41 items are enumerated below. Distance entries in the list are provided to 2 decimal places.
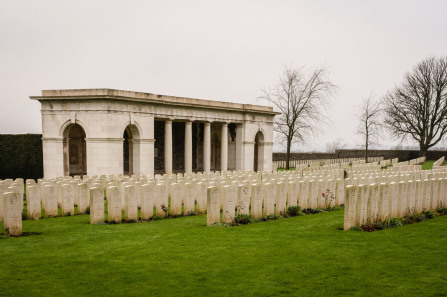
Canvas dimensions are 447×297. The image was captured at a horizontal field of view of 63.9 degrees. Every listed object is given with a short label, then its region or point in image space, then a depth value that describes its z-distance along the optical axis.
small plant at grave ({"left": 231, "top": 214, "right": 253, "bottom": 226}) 8.76
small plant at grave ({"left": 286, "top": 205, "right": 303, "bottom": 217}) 10.16
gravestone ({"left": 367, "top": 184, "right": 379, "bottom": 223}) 8.18
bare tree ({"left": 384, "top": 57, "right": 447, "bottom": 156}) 40.09
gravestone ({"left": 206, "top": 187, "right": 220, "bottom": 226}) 8.32
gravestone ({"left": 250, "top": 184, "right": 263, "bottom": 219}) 9.15
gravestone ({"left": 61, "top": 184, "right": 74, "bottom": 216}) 9.97
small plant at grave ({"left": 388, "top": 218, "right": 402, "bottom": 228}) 8.44
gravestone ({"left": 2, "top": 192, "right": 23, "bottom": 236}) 7.24
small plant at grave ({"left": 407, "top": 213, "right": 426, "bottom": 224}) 9.07
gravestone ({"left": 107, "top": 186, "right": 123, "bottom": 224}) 8.59
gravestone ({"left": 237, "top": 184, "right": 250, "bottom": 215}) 8.95
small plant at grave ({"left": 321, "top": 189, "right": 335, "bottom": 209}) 11.34
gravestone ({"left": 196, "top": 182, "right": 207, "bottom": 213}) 10.52
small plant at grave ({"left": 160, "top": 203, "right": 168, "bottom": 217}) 9.73
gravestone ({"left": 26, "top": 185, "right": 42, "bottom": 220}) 9.16
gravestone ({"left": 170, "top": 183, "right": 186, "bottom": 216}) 9.97
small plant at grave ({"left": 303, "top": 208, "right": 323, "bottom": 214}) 10.60
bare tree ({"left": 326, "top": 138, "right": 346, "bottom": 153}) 74.38
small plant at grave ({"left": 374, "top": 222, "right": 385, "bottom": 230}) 8.16
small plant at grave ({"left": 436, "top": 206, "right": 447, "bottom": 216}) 10.23
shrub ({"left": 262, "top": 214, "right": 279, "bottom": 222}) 9.34
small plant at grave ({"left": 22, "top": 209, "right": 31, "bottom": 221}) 9.29
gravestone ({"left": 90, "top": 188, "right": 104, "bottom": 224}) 8.43
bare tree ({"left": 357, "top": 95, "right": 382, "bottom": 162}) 36.56
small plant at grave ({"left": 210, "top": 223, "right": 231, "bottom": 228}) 8.31
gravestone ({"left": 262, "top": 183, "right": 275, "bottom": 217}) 9.55
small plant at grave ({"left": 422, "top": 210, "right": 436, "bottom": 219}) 9.59
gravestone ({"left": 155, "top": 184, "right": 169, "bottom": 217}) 9.61
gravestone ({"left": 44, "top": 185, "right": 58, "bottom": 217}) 9.68
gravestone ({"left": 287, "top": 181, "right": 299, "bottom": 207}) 10.38
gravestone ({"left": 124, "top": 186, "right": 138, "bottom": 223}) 8.85
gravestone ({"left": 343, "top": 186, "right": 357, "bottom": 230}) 7.83
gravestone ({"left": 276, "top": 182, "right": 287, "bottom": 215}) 9.87
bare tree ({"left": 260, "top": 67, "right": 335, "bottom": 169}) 31.20
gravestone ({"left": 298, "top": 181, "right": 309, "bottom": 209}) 10.66
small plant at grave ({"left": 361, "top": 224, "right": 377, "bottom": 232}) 7.92
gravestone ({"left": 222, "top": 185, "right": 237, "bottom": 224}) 8.56
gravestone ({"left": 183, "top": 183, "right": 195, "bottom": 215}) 10.23
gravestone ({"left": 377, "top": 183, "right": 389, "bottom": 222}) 8.42
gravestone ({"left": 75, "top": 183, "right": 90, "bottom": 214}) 10.39
